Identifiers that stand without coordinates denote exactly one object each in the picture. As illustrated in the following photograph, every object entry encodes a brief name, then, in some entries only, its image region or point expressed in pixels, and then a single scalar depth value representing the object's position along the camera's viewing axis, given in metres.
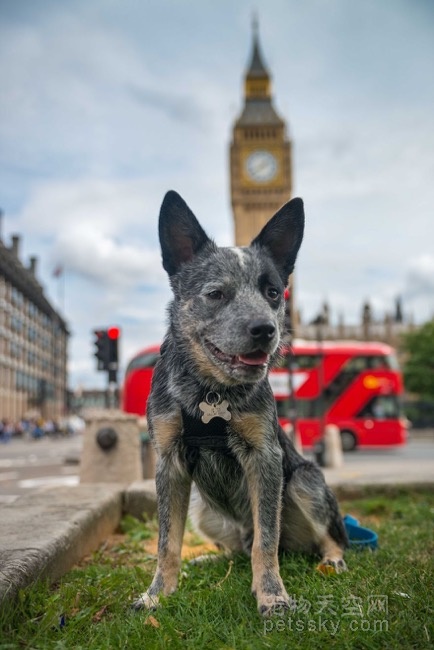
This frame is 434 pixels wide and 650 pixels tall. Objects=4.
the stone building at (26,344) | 56.19
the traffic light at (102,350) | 11.16
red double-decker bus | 20.34
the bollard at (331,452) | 13.95
